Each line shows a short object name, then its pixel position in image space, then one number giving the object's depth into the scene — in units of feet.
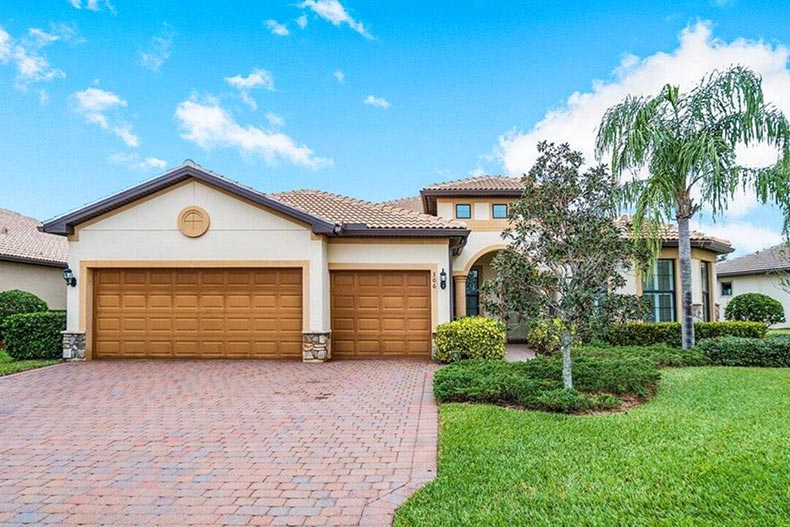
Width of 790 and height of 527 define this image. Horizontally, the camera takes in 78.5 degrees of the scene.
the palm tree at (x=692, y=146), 36.27
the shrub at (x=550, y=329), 25.21
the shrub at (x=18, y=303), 47.98
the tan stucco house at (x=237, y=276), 40.06
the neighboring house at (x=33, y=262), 54.60
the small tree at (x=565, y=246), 24.06
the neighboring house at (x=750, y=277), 86.12
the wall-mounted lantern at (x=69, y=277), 39.99
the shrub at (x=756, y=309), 65.00
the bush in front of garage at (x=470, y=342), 38.45
